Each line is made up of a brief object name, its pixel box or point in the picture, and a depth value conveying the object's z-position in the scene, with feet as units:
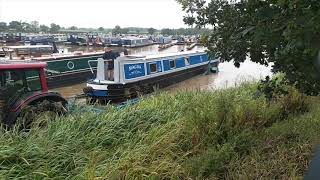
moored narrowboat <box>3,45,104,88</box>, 49.35
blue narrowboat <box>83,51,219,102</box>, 35.06
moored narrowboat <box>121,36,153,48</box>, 130.74
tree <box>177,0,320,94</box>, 5.58
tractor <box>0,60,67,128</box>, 16.42
